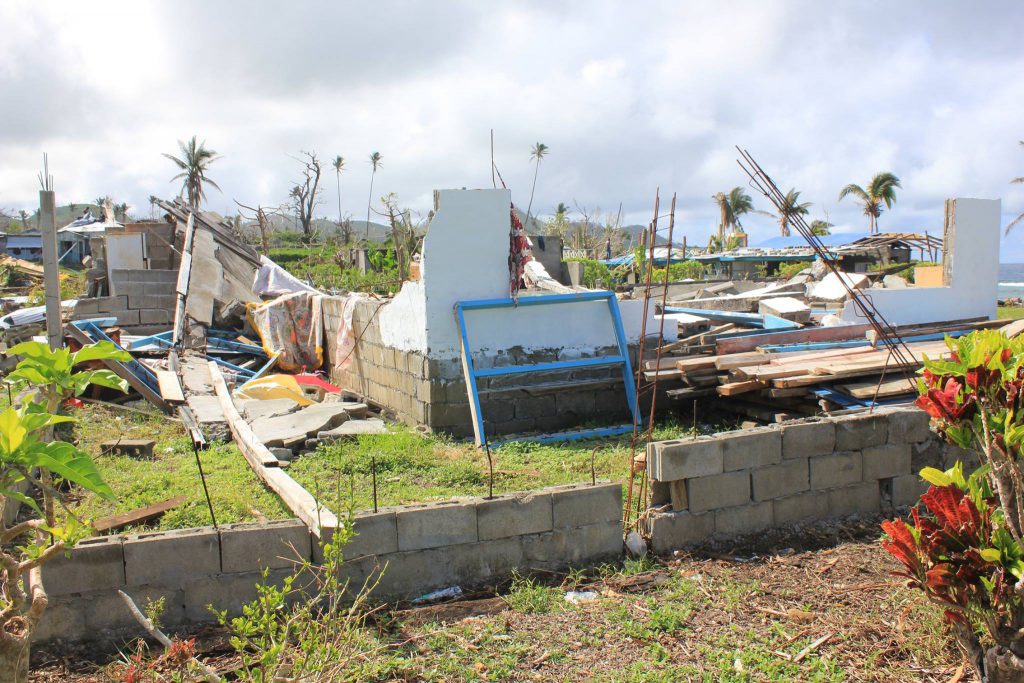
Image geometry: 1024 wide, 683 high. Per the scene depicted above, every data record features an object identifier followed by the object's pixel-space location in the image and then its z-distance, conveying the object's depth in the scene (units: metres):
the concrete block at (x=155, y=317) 15.17
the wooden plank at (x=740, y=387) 7.87
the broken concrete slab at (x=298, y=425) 7.85
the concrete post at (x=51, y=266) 6.35
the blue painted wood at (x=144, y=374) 10.10
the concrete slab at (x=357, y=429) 8.12
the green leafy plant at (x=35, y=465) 2.21
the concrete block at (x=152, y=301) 15.10
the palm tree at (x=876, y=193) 45.97
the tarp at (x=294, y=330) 12.96
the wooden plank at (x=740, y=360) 8.20
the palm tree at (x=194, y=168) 47.34
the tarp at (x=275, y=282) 15.98
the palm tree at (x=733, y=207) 58.16
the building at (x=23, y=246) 44.56
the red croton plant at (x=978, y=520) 3.28
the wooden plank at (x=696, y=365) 8.38
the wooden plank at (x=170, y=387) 9.61
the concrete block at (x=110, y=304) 14.78
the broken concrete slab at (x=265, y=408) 8.99
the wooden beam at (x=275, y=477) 4.45
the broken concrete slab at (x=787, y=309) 11.60
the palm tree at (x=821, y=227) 34.23
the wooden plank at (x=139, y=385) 9.52
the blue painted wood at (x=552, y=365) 8.36
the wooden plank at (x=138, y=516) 5.19
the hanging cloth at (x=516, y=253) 8.84
